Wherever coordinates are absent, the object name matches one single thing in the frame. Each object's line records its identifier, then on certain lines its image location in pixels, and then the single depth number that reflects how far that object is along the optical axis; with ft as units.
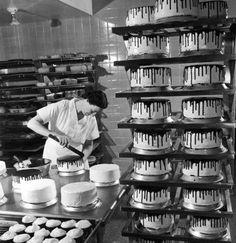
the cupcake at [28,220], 5.59
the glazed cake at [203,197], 6.24
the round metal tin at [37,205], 6.09
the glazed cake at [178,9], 5.65
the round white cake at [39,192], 6.08
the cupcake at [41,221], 5.52
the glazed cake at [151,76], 6.14
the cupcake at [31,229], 5.25
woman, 9.55
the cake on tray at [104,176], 6.98
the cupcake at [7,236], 5.06
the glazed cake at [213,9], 5.81
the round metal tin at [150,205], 6.46
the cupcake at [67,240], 4.86
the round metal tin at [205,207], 6.24
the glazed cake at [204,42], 5.78
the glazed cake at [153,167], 6.37
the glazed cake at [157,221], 6.68
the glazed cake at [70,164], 7.73
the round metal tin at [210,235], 6.35
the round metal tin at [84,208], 5.88
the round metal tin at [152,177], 6.37
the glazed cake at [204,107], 5.92
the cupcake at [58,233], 5.13
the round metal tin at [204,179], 6.11
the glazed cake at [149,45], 6.11
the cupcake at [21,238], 5.00
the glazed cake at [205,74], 5.86
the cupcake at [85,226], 5.25
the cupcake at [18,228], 5.30
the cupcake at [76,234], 5.03
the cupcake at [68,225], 5.33
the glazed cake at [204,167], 6.13
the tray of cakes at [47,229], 5.05
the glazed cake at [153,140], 6.25
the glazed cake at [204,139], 6.03
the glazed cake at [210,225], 6.34
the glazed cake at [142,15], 6.05
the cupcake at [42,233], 5.12
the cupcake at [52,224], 5.41
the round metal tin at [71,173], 7.74
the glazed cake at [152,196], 6.47
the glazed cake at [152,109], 6.18
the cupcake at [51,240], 4.92
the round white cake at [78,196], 5.89
